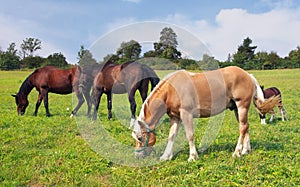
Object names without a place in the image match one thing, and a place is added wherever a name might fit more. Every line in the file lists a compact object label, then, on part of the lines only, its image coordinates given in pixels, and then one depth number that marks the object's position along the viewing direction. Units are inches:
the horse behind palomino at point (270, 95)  372.4
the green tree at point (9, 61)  2523.6
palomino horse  219.6
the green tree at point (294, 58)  2414.4
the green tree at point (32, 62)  2507.4
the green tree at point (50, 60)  1979.6
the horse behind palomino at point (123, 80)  374.0
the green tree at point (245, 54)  2649.1
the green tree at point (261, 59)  2549.7
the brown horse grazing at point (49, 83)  441.4
